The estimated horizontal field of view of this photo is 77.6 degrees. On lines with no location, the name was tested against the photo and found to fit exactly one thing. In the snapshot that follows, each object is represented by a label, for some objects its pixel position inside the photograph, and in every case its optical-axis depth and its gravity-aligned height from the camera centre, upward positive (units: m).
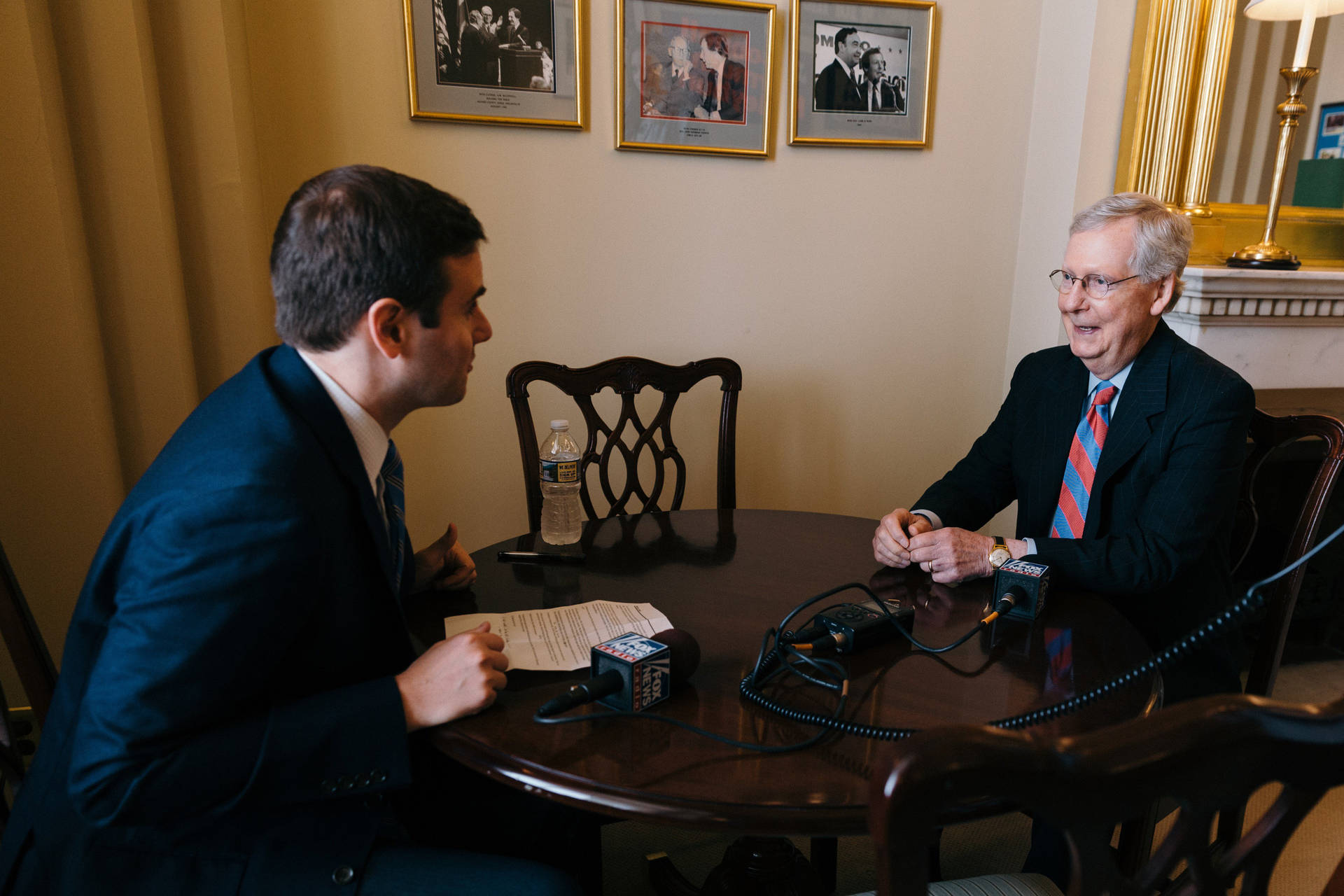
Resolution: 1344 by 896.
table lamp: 2.24 +0.31
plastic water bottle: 1.62 -0.55
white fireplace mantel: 2.36 -0.30
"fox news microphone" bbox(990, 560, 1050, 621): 1.28 -0.55
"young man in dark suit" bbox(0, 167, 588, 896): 0.85 -0.45
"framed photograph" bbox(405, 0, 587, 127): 2.17 +0.39
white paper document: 1.13 -0.58
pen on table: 1.51 -0.60
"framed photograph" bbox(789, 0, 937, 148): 2.44 +0.41
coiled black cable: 0.97 -0.57
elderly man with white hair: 1.46 -0.46
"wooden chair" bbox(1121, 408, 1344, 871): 1.53 -0.56
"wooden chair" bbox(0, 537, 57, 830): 1.14 -0.63
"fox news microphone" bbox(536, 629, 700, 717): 0.99 -0.54
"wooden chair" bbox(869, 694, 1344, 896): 0.50 -0.34
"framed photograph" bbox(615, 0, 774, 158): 2.31 +0.38
